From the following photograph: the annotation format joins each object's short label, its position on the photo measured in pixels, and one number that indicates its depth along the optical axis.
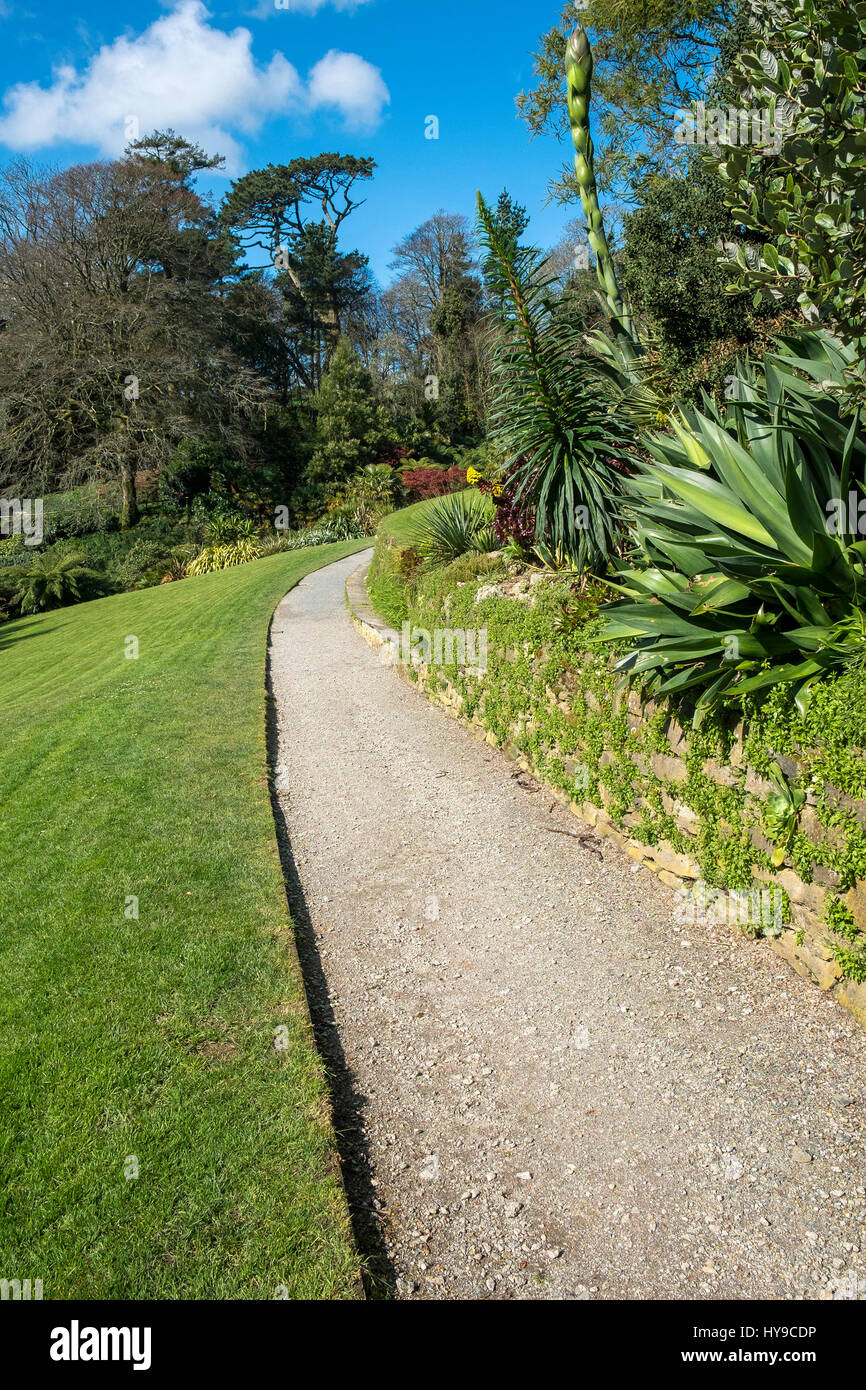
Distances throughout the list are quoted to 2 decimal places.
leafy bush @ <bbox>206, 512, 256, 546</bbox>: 25.45
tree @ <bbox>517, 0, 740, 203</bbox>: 17.30
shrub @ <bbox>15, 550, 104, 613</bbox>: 20.38
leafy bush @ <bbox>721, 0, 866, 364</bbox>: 3.10
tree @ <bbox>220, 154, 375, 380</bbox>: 37.34
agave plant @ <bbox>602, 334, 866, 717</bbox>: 3.60
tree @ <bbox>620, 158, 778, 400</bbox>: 13.30
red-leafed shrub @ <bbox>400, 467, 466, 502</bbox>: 27.39
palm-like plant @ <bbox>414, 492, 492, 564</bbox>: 9.34
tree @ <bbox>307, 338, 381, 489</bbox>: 30.38
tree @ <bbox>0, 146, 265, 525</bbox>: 22.83
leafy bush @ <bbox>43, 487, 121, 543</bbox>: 24.41
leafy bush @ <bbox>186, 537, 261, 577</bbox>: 23.30
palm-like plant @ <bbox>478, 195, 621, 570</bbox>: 5.94
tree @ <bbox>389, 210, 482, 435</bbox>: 36.03
